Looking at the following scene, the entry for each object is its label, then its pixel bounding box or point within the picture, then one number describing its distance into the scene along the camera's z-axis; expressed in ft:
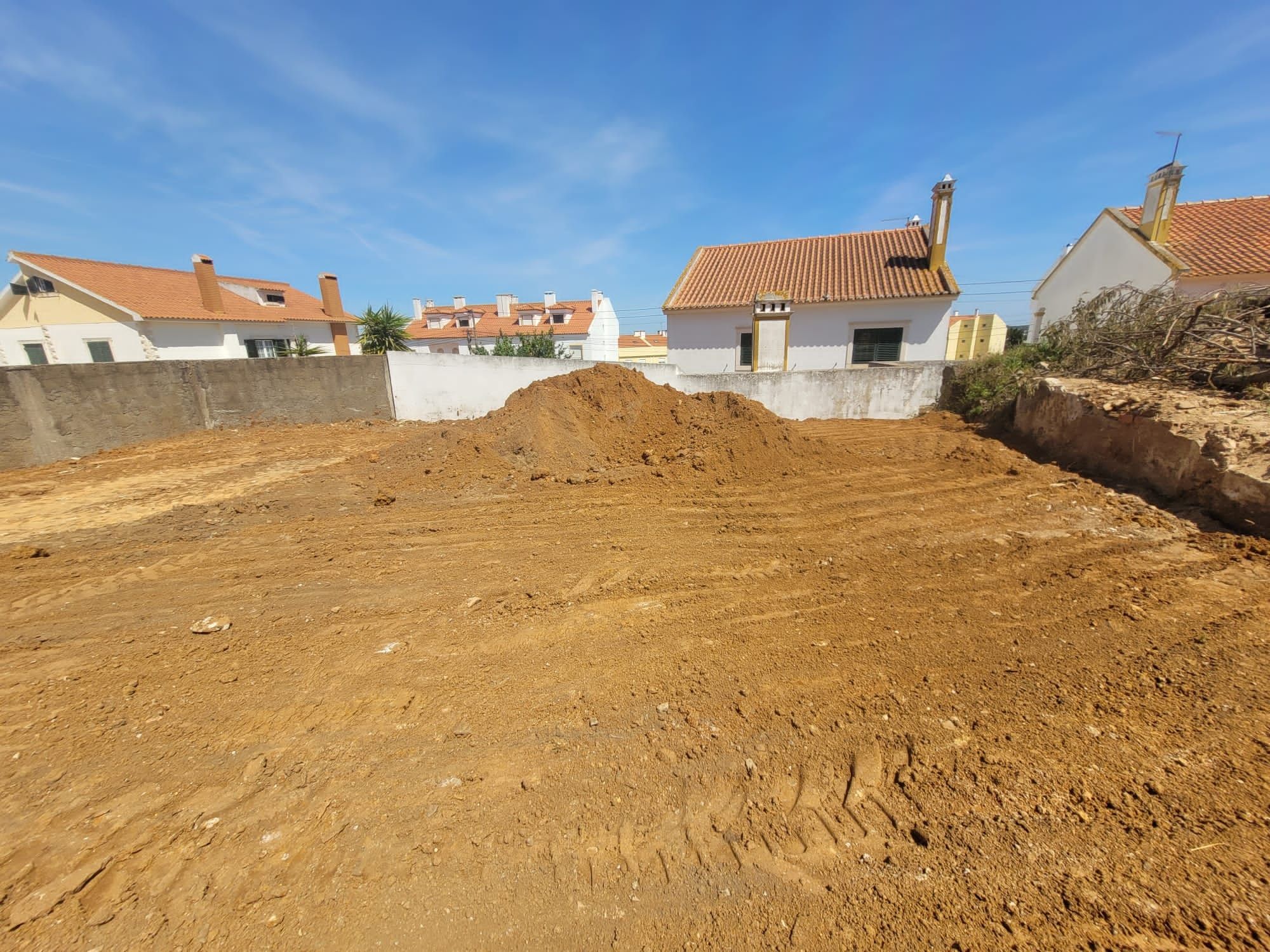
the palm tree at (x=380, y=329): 66.33
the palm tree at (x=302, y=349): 66.08
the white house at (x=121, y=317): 60.64
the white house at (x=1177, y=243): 43.47
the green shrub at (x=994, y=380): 31.93
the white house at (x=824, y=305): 49.57
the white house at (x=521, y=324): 110.52
